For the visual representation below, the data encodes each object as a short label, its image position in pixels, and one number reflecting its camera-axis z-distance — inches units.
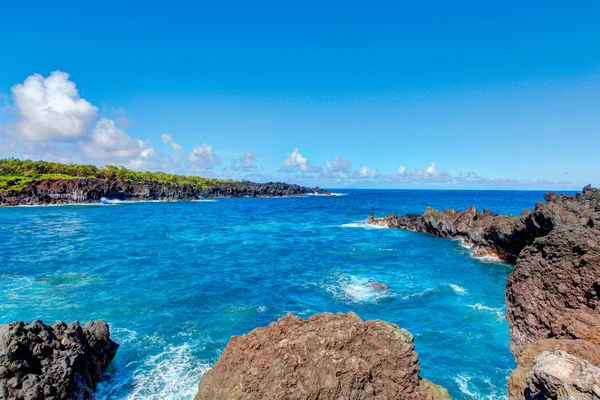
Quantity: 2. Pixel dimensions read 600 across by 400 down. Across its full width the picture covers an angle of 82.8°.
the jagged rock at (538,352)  315.9
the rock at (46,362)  425.4
